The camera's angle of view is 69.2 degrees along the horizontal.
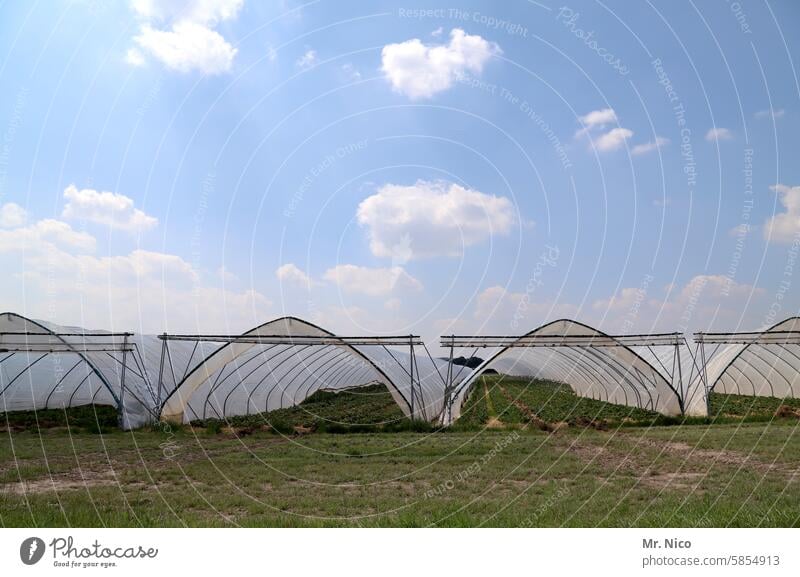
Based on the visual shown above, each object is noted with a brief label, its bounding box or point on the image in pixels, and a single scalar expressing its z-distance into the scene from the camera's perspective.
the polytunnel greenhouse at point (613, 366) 21.41
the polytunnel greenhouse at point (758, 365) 21.55
